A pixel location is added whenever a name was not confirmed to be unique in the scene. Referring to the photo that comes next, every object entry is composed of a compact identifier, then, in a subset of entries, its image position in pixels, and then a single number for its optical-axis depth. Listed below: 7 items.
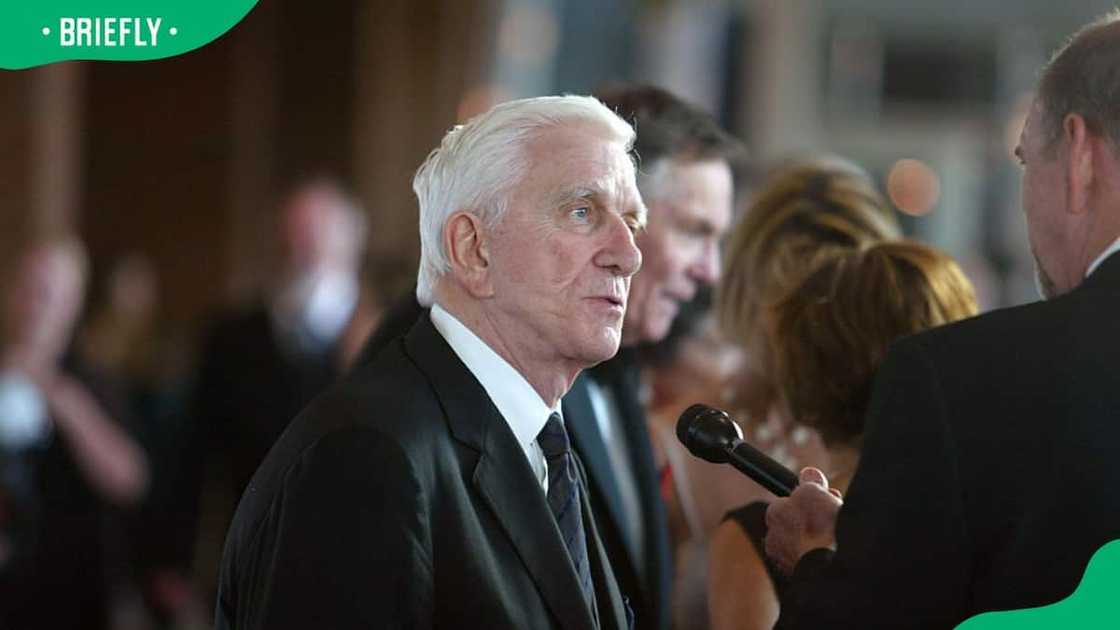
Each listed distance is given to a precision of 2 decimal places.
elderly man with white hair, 3.77
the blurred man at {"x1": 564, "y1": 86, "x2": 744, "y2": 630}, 5.92
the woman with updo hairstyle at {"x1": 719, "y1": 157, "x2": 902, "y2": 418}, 6.20
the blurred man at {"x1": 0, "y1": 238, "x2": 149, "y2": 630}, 9.41
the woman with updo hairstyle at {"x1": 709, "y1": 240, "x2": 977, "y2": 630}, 5.11
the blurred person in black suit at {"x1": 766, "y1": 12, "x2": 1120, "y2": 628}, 3.75
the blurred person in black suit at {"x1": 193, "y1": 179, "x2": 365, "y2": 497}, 10.65
